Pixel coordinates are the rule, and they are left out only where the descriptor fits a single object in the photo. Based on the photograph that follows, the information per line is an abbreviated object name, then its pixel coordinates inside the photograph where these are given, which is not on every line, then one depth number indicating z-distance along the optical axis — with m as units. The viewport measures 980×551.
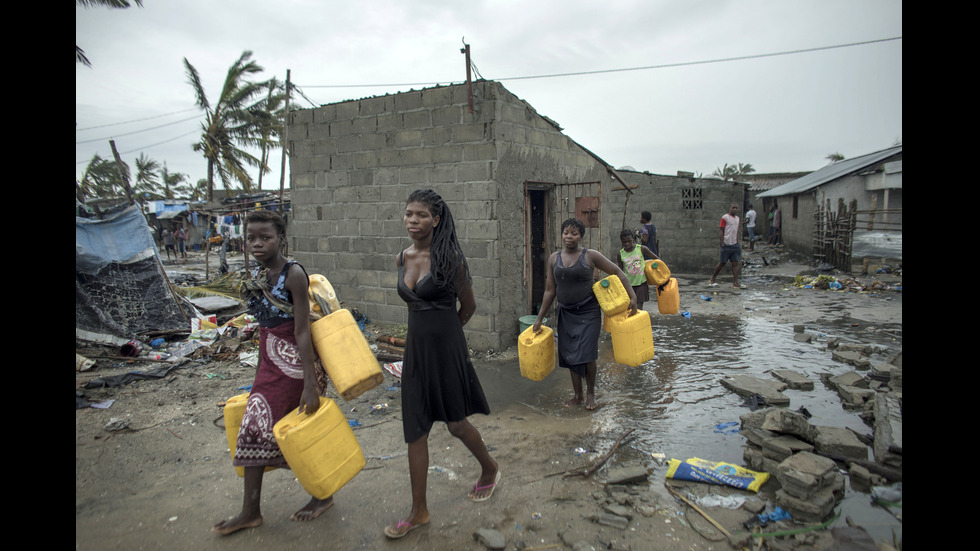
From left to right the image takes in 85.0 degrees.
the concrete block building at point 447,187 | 6.21
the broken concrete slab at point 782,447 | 3.33
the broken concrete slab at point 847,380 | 4.86
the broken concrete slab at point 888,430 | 3.25
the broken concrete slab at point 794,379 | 4.96
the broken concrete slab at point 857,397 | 4.42
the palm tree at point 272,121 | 22.89
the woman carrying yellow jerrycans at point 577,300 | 4.43
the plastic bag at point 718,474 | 3.12
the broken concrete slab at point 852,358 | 5.52
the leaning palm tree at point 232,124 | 22.08
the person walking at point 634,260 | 6.93
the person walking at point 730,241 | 11.11
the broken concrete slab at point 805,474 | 2.85
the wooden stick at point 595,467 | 3.32
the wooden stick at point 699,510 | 2.69
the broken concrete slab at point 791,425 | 3.51
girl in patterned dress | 2.59
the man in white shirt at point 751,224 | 20.23
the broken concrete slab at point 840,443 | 3.38
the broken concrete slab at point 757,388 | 4.53
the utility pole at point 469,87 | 5.90
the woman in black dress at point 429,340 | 2.71
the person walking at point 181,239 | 22.62
